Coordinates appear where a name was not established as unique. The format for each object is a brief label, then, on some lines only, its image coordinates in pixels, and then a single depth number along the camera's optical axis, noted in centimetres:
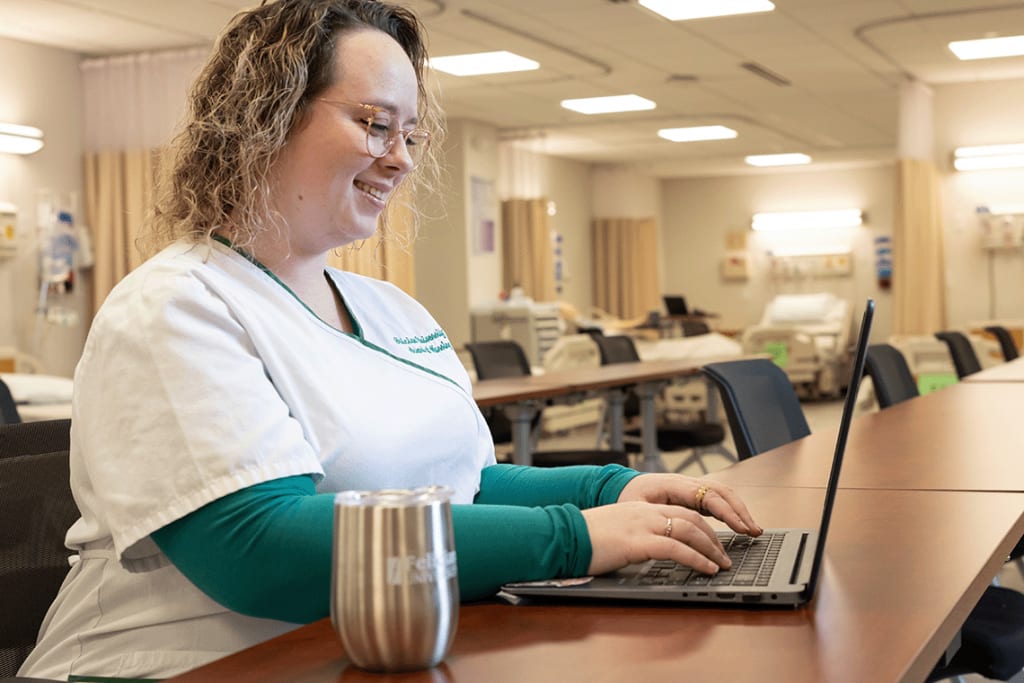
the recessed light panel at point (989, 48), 840
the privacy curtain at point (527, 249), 1211
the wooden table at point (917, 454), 196
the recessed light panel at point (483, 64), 836
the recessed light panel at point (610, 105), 1028
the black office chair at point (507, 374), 499
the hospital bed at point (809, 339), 1217
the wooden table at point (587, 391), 488
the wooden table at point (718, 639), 93
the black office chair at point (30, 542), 142
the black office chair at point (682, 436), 599
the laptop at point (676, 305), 1425
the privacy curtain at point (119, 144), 812
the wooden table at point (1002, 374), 442
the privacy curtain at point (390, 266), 807
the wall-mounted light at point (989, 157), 979
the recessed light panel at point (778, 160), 1466
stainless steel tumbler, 90
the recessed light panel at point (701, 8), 693
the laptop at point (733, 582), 111
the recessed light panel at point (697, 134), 1219
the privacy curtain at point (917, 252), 984
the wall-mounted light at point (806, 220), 1570
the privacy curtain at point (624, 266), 1506
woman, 113
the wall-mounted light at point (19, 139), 751
